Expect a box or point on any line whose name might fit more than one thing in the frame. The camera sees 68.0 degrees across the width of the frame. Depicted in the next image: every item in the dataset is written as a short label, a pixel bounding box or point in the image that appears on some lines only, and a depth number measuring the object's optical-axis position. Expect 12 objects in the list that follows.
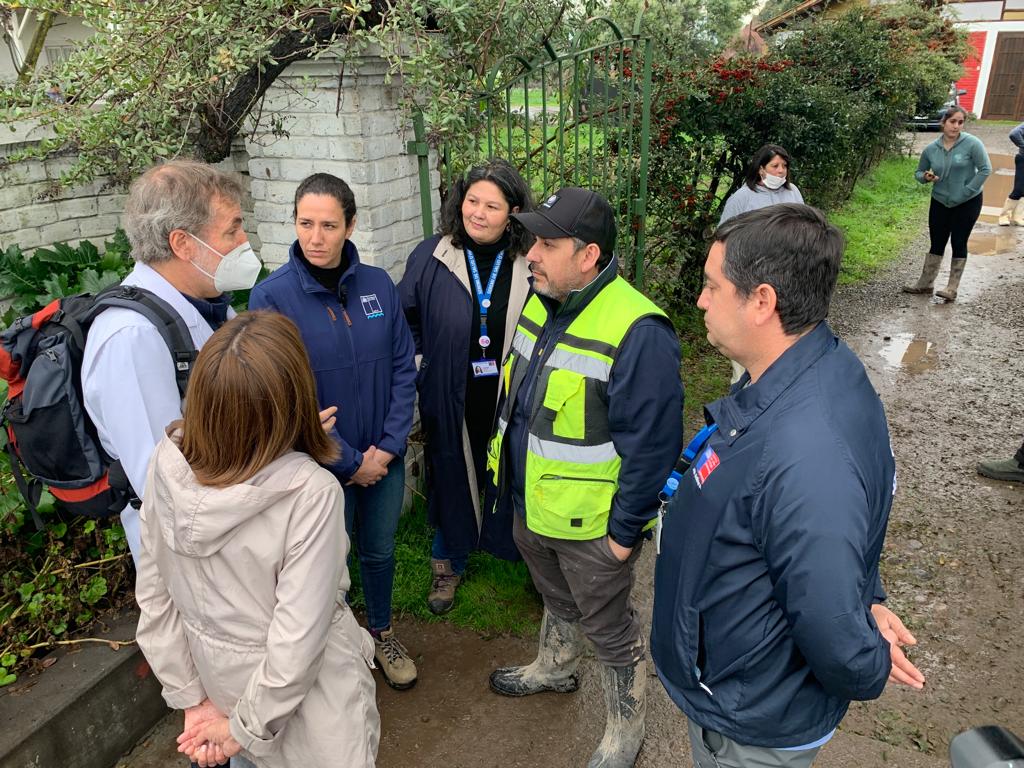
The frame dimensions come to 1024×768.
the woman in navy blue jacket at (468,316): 2.94
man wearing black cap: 2.25
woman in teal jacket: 6.97
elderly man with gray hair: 1.98
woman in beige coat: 1.59
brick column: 3.23
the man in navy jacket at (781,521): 1.45
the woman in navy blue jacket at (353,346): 2.60
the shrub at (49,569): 2.76
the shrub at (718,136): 6.23
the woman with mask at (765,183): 5.14
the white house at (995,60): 27.78
